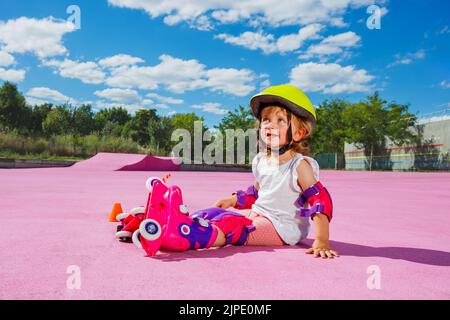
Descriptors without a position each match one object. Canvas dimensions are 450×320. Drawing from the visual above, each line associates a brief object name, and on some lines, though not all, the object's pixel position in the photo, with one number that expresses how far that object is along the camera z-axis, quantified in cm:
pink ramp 1945
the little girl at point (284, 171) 279
